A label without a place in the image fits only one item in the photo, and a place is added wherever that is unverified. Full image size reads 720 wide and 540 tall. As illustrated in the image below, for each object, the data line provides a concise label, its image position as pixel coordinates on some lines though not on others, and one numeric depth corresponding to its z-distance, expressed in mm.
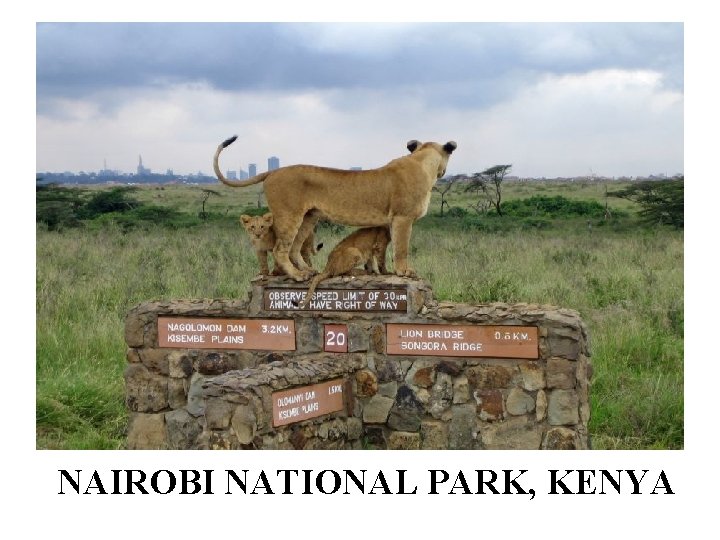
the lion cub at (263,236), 8156
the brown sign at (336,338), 7973
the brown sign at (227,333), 8125
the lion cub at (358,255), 8039
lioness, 8070
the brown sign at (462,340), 7648
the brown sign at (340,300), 7875
